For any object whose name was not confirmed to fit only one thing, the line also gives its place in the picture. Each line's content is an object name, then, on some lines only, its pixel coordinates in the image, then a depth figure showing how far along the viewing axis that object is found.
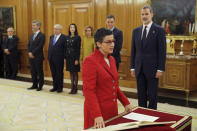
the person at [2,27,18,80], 9.29
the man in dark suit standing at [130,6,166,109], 3.78
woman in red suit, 2.27
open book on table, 1.91
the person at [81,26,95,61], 6.10
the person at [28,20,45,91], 6.62
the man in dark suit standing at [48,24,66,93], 6.38
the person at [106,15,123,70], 5.33
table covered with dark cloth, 1.94
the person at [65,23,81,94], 6.13
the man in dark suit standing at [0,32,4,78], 9.75
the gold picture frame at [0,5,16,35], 10.16
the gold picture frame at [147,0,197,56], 6.20
